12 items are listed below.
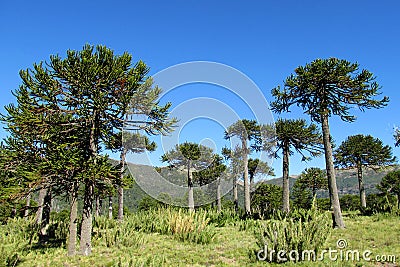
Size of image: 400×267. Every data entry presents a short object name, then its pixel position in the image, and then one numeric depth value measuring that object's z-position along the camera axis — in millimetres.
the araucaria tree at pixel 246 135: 22969
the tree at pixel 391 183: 37562
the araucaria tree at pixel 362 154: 25859
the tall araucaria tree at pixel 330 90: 13008
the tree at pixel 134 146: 21094
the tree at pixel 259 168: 28469
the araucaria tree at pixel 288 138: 19614
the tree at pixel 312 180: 34719
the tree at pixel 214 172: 31638
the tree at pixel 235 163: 25919
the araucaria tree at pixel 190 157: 27078
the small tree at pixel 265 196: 40850
